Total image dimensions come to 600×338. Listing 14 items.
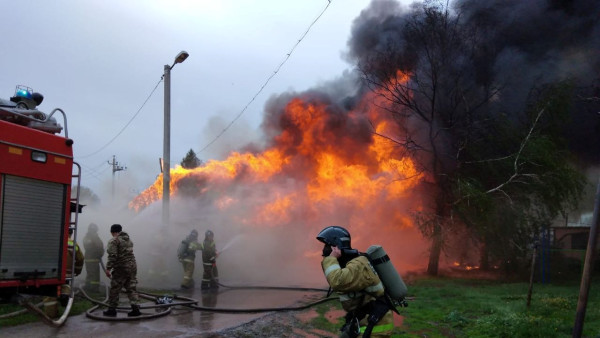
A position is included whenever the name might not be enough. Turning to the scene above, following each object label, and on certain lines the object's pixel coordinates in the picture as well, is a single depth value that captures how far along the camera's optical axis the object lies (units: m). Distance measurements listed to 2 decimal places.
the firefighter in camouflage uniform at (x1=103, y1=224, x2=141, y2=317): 8.34
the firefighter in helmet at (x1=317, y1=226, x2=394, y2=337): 3.86
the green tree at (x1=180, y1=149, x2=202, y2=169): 47.29
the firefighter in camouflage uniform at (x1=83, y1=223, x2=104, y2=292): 11.36
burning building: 16.19
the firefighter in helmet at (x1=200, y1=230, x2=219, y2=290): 12.76
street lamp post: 13.51
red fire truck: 5.19
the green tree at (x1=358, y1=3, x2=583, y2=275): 14.42
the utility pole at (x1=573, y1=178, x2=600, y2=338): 4.83
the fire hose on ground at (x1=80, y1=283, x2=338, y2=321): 8.08
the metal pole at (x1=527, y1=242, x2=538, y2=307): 8.89
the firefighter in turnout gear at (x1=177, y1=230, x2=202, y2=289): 12.78
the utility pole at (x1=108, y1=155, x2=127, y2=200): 51.47
